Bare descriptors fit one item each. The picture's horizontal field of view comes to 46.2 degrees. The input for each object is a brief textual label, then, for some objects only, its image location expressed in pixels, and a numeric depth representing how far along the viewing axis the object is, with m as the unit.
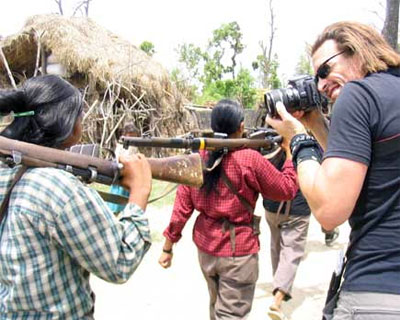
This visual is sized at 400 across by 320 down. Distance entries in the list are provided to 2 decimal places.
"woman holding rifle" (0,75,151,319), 1.44
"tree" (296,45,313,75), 36.72
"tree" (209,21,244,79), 35.97
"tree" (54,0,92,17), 23.38
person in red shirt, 2.96
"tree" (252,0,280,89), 33.31
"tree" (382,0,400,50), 8.97
